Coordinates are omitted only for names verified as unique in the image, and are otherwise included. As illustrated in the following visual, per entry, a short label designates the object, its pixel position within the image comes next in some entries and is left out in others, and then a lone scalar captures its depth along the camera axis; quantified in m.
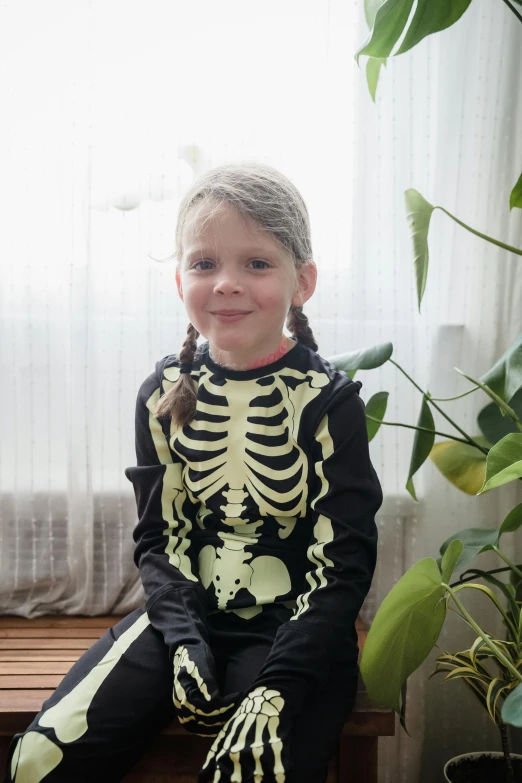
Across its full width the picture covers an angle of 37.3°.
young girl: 0.99
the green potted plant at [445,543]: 0.96
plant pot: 1.27
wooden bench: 1.08
